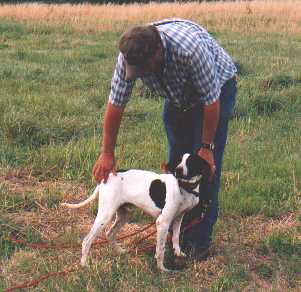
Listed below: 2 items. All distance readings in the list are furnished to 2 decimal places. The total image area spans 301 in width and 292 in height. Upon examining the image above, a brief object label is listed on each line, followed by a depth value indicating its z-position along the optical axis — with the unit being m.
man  3.69
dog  4.17
